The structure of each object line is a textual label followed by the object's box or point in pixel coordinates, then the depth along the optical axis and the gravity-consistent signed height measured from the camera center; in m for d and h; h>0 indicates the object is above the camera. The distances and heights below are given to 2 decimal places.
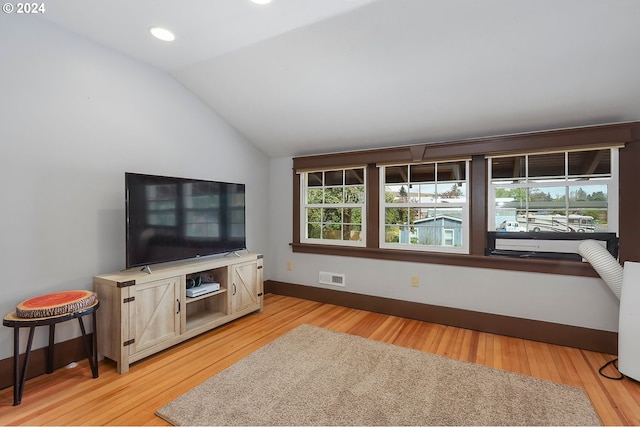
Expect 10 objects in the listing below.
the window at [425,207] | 3.36 +0.07
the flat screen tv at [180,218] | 2.49 -0.05
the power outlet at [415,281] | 3.48 -0.82
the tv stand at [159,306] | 2.30 -0.84
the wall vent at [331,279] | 4.00 -0.91
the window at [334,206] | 3.98 +0.09
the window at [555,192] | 2.74 +0.21
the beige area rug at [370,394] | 1.79 -1.25
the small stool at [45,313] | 1.90 -0.67
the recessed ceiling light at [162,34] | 2.35 +1.47
